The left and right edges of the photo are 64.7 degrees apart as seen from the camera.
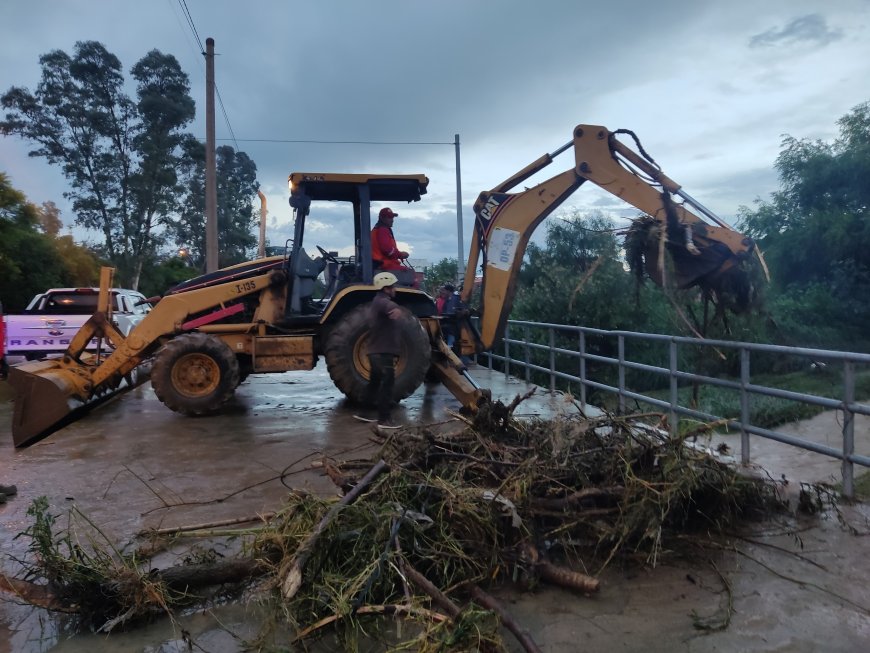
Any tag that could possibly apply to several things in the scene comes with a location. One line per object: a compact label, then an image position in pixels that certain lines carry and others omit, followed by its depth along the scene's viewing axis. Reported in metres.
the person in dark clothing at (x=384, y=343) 7.75
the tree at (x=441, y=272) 26.90
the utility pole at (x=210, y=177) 18.02
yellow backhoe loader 7.98
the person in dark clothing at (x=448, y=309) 9.48
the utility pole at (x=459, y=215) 22.60
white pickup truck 13.41
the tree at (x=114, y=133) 30.05
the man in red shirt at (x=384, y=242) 8.93
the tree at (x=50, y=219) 30.57
